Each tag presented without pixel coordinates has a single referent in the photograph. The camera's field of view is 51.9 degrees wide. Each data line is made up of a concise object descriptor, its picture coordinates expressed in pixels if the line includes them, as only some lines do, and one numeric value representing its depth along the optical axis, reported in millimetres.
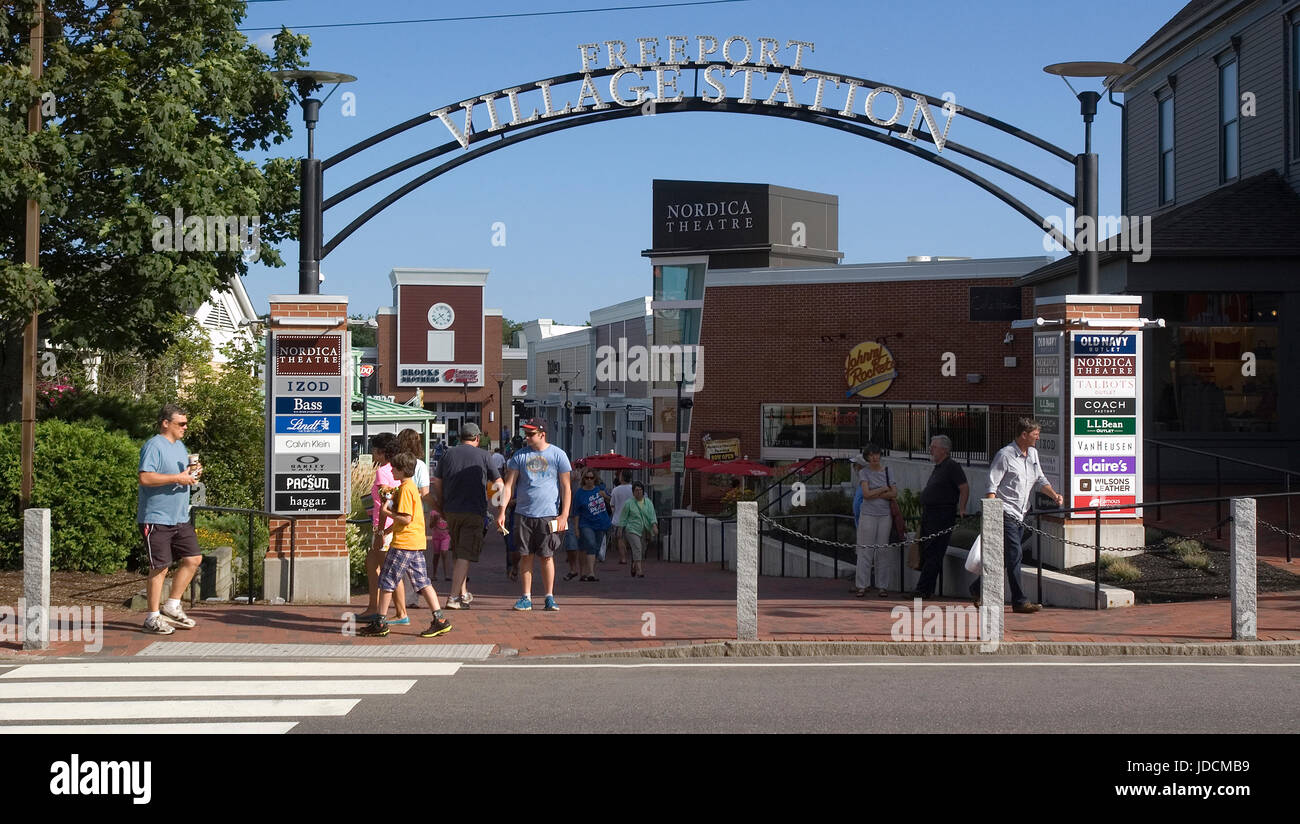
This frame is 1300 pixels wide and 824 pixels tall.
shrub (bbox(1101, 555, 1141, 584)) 12766
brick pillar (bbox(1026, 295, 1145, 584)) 13438
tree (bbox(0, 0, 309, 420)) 13953
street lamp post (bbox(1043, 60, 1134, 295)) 13734
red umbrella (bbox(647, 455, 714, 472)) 31462
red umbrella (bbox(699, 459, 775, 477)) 29344
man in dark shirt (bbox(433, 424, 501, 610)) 13047
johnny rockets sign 33656
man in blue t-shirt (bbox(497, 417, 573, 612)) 12047
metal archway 13305
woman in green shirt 20078
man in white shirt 12102
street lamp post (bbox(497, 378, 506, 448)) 75669
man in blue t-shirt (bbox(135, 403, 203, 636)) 10586
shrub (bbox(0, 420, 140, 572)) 13367
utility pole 13133
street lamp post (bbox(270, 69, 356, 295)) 13180
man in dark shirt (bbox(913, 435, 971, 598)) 13047
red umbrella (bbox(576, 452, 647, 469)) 28466
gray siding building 19203
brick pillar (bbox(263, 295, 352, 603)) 12875
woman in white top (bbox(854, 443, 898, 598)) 14156
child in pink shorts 14905
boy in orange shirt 10781
